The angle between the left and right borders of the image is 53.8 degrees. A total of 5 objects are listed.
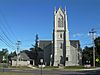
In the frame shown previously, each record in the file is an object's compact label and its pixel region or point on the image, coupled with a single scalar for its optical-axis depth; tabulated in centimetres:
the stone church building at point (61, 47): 3760
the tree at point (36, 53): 4352
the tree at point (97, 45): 3872
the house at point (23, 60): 3764
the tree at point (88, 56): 3900
